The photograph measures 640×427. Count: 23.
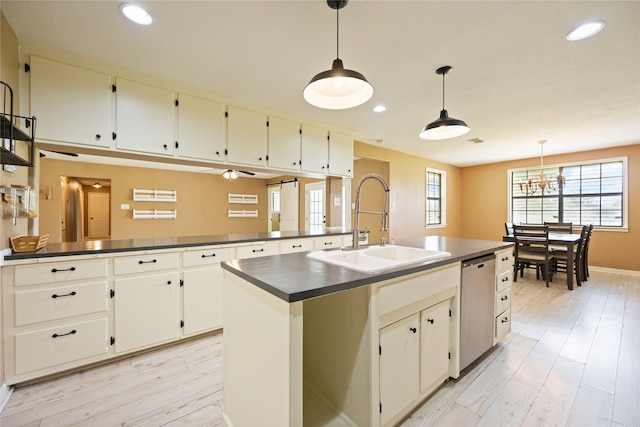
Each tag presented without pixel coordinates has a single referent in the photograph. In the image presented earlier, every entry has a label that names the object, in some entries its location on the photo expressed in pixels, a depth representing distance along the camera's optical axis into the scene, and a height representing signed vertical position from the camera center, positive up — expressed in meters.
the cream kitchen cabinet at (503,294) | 2.18 -0.71
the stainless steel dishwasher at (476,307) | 1.81 -0.70
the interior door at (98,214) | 7.80 -0.12
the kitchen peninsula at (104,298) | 1.74 -0.68
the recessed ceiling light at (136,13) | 1.64 +1.27
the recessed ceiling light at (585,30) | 1.79 +1.28
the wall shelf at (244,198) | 7.53 +0.36
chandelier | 4.82 +0.57
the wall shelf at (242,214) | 7.53 -0.09
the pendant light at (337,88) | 1.45 +0.76
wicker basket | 1.77 -0.23
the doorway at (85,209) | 6.42 +0.04
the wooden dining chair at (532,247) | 3.96 -0.57
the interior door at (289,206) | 6.85 +0.14
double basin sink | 1.54 -0.29
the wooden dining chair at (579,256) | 4.05 -0.70
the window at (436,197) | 6.46 +0.36
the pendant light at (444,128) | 2.14 +0.70
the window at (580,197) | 5.01 +0.31
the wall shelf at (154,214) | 6.14 -0.09
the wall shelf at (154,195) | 6.13 +0.36
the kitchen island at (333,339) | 1.02 -0.64
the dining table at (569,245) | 3.81 -0.49
